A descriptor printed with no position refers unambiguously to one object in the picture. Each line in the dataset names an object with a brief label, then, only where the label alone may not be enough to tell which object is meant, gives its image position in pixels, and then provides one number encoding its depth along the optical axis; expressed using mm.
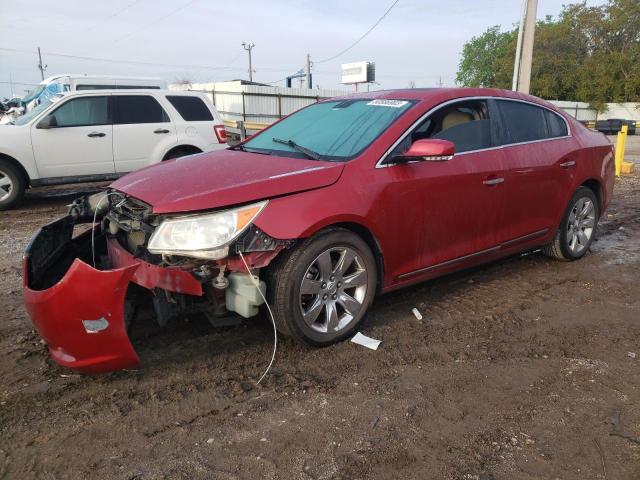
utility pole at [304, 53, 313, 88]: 52219
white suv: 8133
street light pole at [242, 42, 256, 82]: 64000
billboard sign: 38938
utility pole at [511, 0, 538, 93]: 15359
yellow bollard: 12414
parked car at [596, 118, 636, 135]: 32781
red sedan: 2877
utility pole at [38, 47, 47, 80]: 77938
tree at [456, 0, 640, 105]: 46156
